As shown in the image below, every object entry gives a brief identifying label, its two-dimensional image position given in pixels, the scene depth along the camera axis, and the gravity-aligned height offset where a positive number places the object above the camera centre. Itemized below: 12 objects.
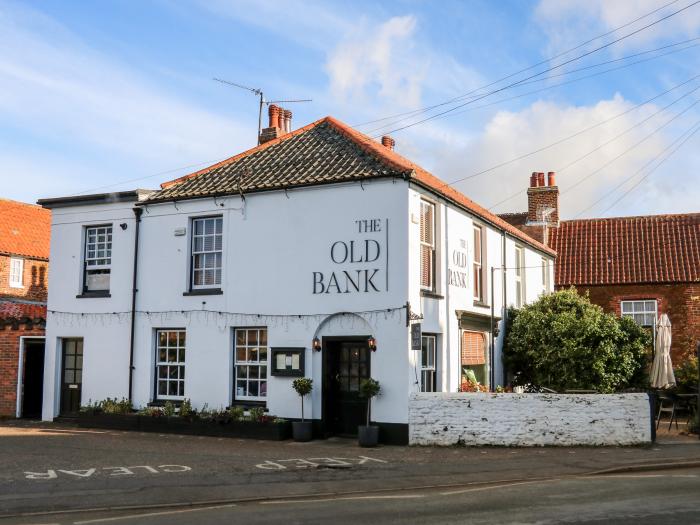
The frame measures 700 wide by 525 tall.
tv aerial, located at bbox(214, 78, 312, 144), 25.19 +8.62
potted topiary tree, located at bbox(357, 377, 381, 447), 16.59 -1.61
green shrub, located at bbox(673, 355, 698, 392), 20.80 -0.65
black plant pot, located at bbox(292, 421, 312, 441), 17.42 -1.79
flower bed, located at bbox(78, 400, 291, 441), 17.89 -1.73
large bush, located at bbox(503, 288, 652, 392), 21.34 +0.14
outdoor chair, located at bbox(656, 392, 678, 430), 19.88 -1.34
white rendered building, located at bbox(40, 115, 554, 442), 17.61 +1.65
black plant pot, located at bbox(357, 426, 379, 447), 16.58 -1.81
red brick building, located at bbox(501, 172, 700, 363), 29.19 +3.81
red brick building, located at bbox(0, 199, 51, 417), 22.28 +1.25
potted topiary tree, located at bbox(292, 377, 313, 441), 17.44 -1.65
